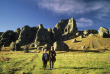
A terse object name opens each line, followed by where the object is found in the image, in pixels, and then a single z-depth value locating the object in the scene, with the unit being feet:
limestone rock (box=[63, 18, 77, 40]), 405.88
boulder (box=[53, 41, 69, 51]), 185.26
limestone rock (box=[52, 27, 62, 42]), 420.77
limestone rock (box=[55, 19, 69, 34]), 471.21
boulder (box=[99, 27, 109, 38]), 267.18
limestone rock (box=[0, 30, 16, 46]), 334.65
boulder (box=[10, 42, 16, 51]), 225.56
